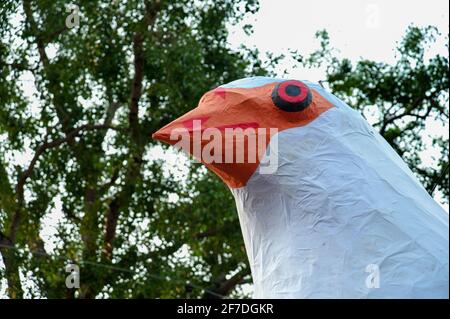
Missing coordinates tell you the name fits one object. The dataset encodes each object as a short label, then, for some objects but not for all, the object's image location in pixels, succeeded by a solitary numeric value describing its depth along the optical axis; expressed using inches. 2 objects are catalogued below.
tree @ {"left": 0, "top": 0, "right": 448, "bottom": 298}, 654.7
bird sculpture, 239.4
